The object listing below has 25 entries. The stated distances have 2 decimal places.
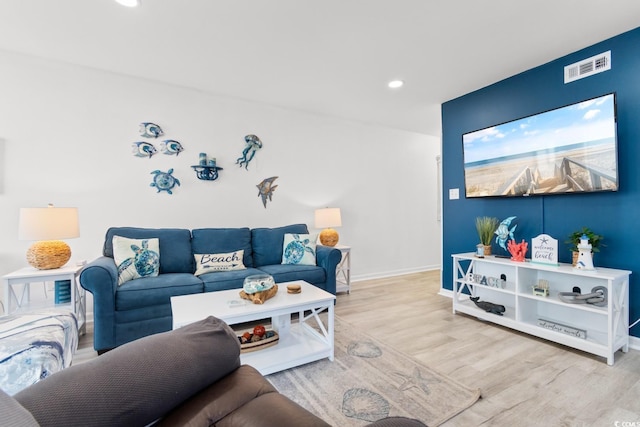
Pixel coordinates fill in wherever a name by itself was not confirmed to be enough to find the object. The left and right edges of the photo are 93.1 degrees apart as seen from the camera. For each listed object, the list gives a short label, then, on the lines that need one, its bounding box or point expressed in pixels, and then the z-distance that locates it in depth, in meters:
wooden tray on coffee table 2.03
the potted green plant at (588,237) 2.40
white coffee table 1.89
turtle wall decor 3.33
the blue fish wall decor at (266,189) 3.93
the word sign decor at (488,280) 2.96
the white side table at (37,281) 2.28
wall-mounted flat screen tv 2.39
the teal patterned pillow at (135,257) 2.62
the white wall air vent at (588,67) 2.52
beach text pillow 3.00
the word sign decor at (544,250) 2.53
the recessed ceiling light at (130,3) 2.04
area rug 1.62
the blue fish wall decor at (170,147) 3.36
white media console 2.21
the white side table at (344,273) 3.99
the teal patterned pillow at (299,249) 3.40
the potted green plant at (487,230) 3.12
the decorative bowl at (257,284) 2.05
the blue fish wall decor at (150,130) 3.26
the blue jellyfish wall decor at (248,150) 3.81
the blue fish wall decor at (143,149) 3.23
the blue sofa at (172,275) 2.25
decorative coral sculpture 2.75
